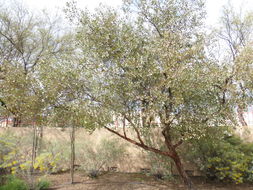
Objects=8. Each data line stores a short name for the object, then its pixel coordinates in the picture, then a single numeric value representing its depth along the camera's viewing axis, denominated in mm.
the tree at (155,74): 5152
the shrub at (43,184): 6122
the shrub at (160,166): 7129
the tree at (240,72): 5348
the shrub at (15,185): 5492
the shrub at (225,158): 6051
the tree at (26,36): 13727
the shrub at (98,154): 7692
